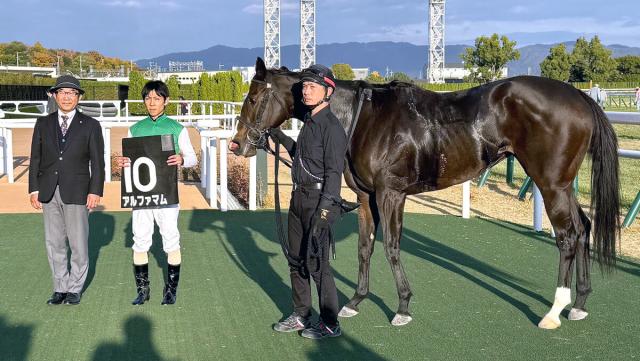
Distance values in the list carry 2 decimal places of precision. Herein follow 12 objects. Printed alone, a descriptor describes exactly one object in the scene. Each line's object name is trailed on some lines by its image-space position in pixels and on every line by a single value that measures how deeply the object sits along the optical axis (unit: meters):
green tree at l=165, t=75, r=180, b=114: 33.04
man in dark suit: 4.91
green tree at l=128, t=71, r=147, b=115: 33.28
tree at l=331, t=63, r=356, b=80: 105.62
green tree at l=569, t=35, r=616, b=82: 61.28
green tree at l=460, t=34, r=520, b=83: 61.88
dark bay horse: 4.67
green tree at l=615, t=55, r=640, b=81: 70.38
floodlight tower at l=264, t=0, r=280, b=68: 98.12
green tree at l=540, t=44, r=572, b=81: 61.03
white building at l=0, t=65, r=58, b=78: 70.75
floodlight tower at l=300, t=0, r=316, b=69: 94.62
